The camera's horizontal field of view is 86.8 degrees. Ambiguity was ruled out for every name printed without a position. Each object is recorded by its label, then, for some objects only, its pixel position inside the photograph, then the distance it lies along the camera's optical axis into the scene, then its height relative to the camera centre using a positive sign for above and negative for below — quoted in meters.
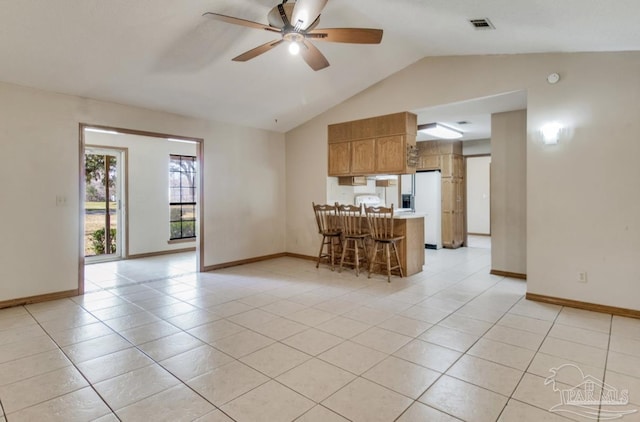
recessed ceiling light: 6.01 +1.46
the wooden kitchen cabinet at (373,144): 5.18 +1.04
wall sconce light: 3.72 +0.83
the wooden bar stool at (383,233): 4.88 -0.39
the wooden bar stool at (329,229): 5.68 -0.37
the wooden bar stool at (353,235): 5.32 -0.43
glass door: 6.63 +0.05
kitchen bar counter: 5.12 -0.52
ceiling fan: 2.52 +1.47
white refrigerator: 7.79 +0.08
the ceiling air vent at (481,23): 3.14 +1.75
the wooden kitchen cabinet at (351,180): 6.35 +0.52
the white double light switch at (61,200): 4.08 +0.08
